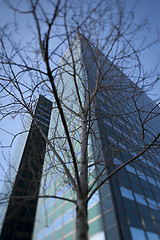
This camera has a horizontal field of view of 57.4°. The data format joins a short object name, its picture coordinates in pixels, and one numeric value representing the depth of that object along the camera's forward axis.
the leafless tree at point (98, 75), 2.27
